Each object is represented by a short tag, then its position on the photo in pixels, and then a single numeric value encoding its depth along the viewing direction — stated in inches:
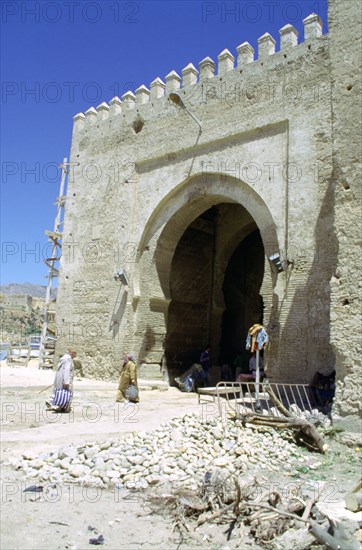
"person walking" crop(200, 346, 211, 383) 521.0
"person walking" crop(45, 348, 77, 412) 300.7
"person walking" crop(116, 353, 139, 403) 341.4
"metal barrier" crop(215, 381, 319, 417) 267.4
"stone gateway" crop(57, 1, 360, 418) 342.6
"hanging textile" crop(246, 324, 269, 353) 321.7
